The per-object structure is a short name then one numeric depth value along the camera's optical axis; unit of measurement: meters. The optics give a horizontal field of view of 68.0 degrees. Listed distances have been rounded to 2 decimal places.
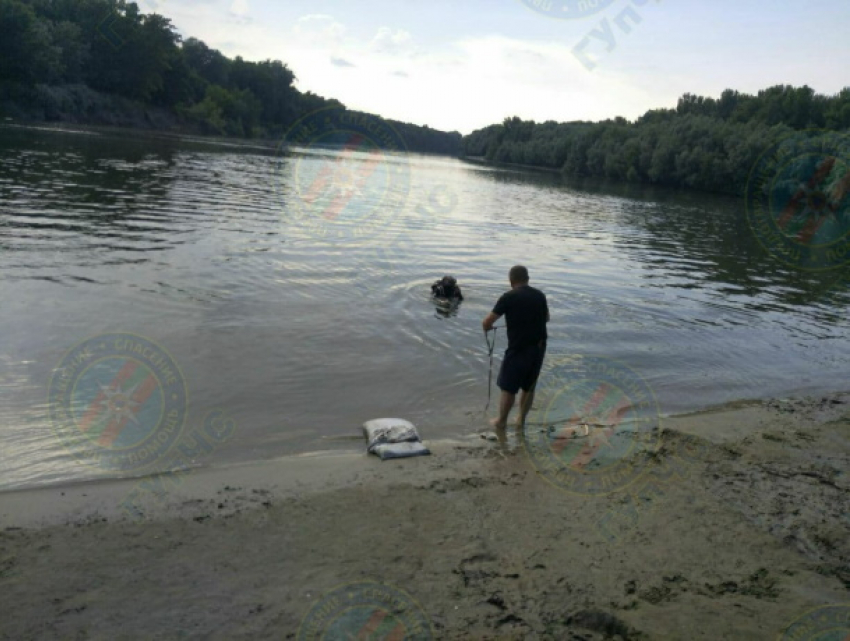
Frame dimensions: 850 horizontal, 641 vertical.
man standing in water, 8.37
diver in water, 15.38
